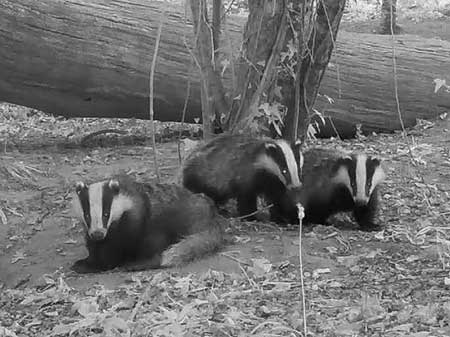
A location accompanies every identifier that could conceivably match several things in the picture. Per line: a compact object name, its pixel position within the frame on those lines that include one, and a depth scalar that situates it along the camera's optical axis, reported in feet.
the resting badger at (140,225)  18.56
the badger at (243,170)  21.02
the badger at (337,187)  21.22
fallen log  26.25
